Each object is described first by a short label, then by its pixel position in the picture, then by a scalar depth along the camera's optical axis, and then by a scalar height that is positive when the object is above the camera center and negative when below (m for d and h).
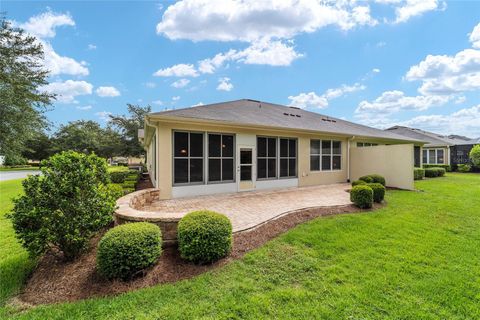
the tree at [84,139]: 35.79 +3.92
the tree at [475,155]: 19.21 +0.49
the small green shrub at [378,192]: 7.52 -1.05
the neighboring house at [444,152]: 23.31 +0.94
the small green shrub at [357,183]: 9.15 -0.90
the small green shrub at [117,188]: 6.10 -0.81
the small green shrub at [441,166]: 21.82 -0.52
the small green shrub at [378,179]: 10.52 -0.85
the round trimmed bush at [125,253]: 3.18 -1.32
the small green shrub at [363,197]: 6.80 -1.10
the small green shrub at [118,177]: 12.42 -0.85
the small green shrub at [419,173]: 14.92 -0.86
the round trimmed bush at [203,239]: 3.60 -1.27
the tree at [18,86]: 11.33 +4.12
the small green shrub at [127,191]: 8.18 -1.10
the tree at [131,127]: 29.39 +4.73
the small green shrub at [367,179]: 10.11 -0.83
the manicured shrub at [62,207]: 3.48 -0.75
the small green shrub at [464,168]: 21.27 -0.70
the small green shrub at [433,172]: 16.47 -0.85
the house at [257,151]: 7.85 +0.45
